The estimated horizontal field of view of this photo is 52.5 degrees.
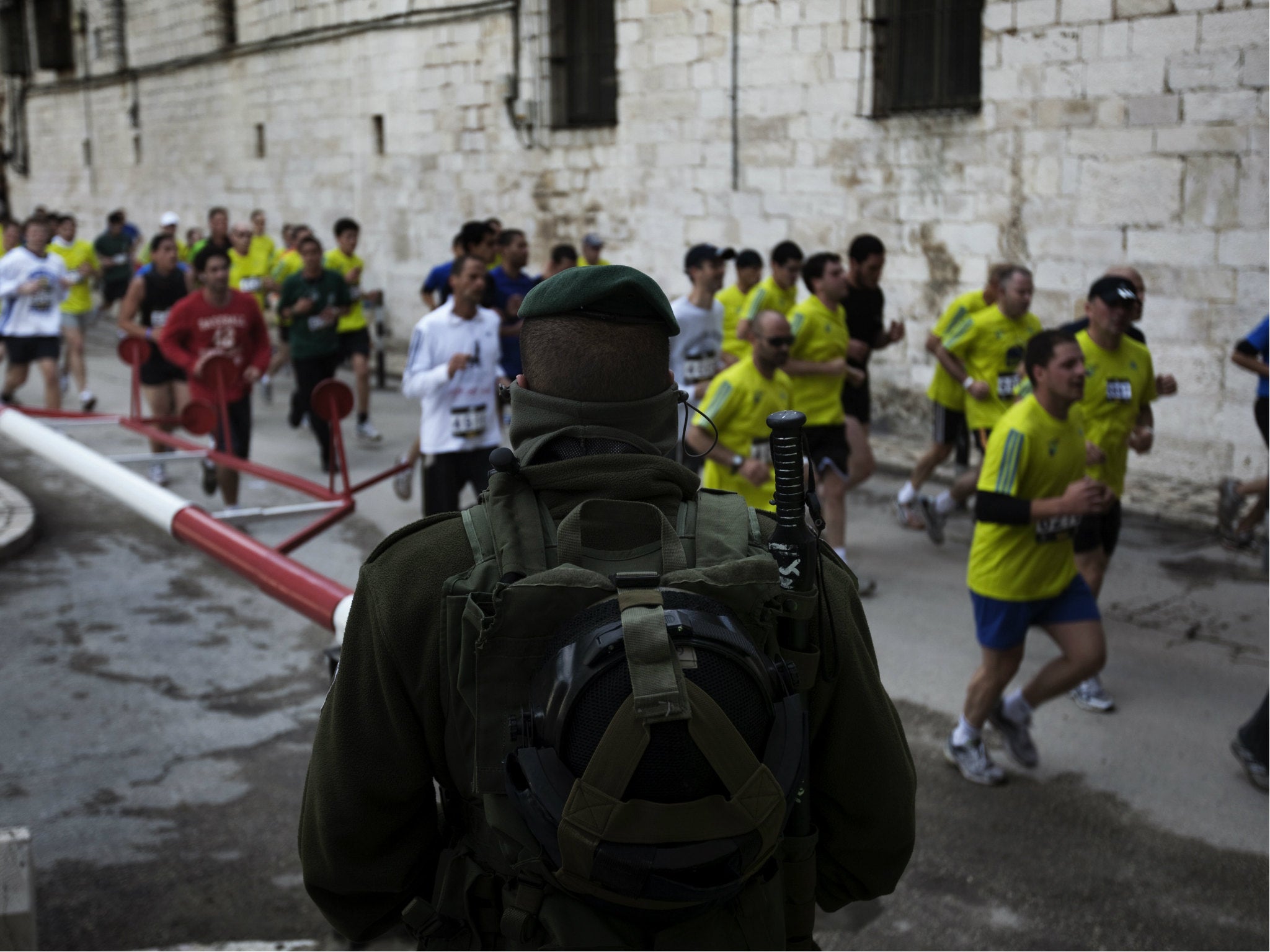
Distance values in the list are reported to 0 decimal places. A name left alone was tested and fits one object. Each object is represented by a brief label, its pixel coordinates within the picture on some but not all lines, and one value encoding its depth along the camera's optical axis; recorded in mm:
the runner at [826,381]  7660
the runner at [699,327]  8375
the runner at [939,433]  8961
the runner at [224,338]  8352
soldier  1585
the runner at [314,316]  10930
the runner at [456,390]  7238
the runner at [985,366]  8328
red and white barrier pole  3205
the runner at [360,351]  11969
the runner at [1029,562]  4859
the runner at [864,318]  9234
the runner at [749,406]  6262
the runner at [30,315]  11773
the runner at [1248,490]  7828
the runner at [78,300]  13625
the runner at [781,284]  9086
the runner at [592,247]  12398
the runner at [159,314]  9906
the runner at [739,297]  9656
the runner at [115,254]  20328
